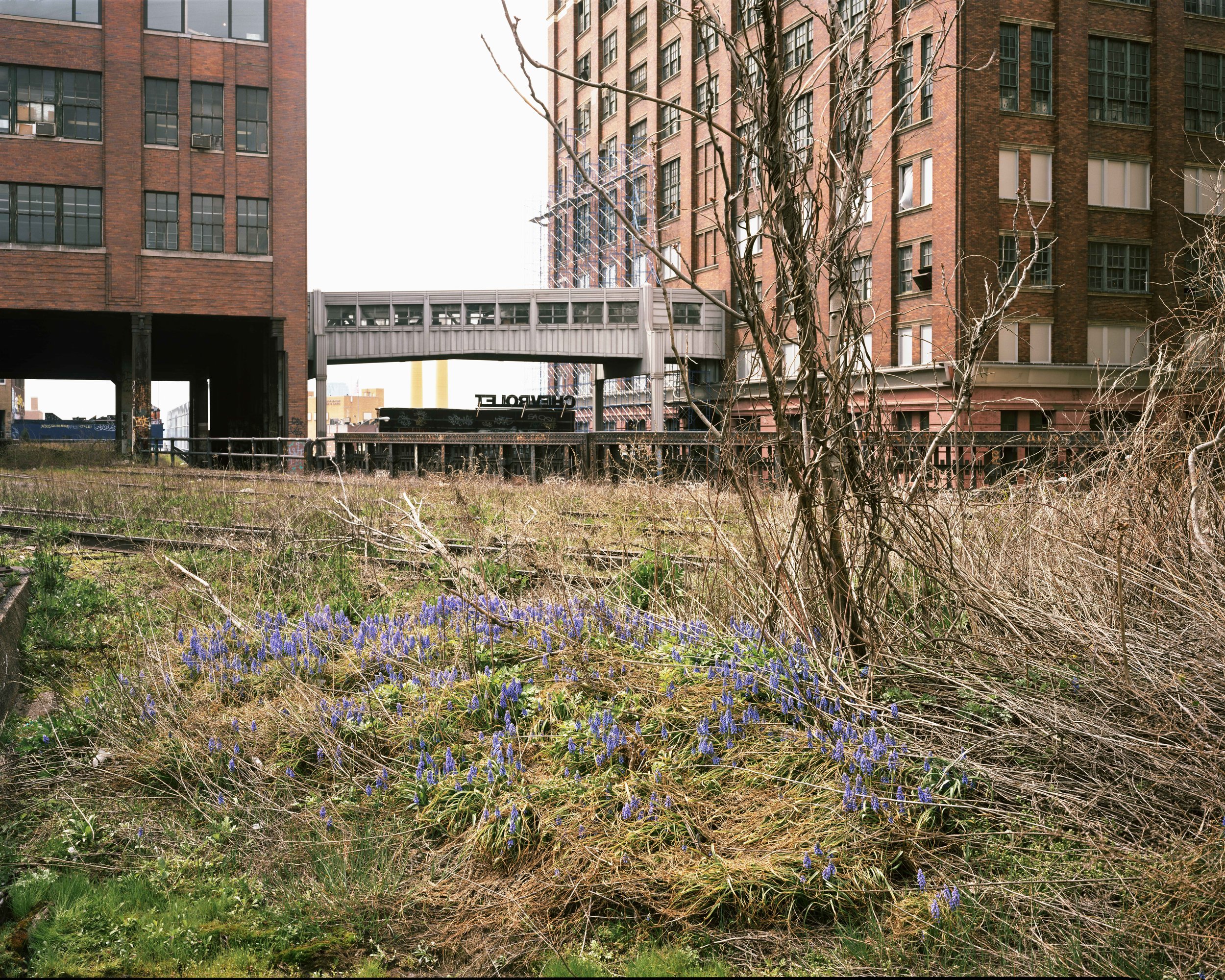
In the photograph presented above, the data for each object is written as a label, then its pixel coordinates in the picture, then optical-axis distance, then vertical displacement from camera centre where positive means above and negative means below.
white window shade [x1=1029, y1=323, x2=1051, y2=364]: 36.50 +4.18
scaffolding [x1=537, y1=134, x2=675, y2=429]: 56.50 +12.76
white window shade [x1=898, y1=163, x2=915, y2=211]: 38.69 +10.50
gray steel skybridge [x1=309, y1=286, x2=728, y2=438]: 45.28 +6.19
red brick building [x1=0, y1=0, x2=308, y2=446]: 35.69 +10.48
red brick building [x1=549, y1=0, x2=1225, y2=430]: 36.09 +10.65
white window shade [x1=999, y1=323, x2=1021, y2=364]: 36.22 +3.94
